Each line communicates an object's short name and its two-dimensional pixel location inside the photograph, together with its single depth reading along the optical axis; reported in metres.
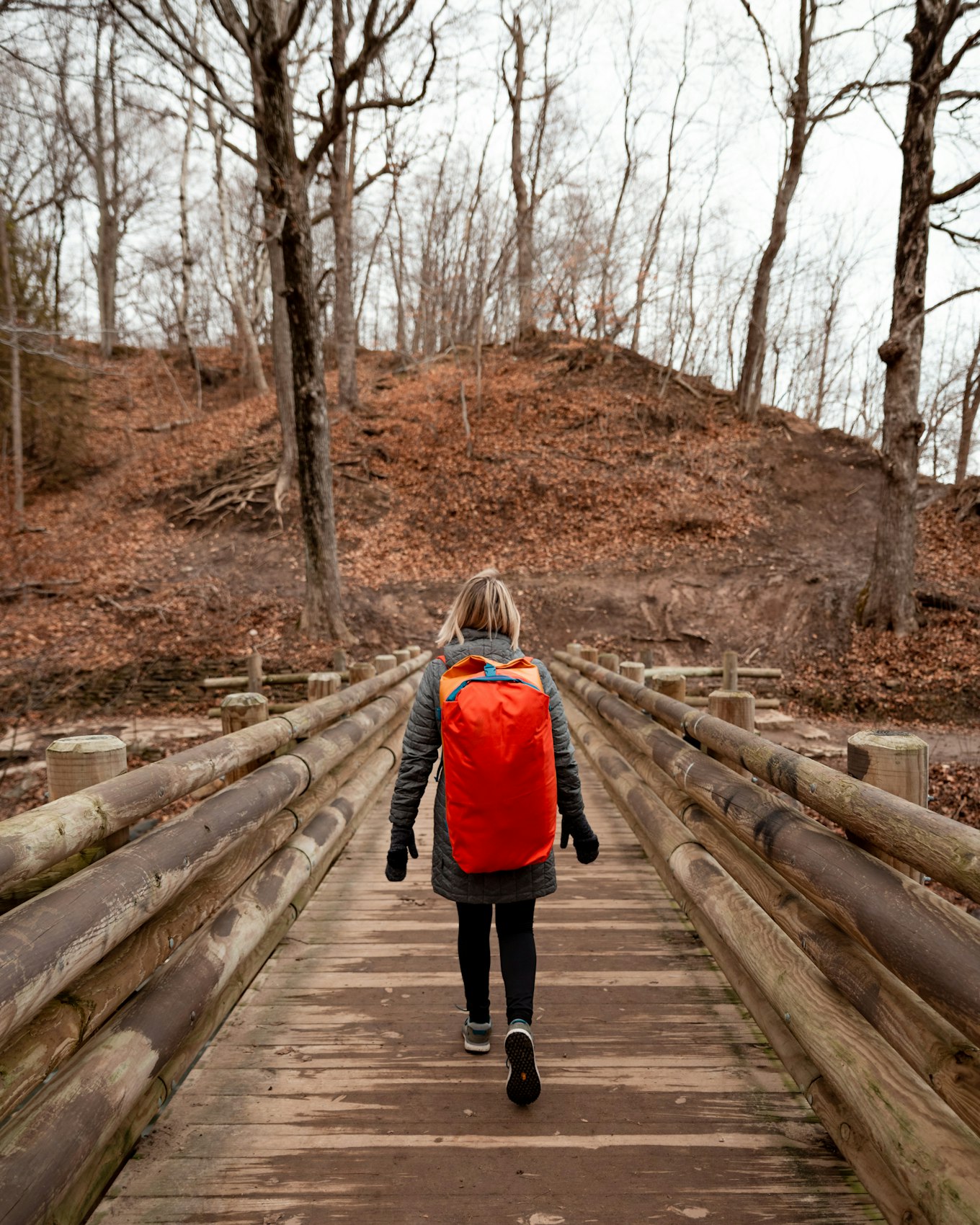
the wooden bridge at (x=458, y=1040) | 1.72
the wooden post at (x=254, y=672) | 9.19
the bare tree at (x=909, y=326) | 11.02
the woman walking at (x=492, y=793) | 2.35
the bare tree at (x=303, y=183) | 9.57
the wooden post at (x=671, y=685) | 5.42
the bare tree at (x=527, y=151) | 25.62
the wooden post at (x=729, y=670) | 9.52
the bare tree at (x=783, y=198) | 17.44
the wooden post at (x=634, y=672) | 6.74
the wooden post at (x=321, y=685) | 5.83
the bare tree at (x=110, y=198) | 27.22
